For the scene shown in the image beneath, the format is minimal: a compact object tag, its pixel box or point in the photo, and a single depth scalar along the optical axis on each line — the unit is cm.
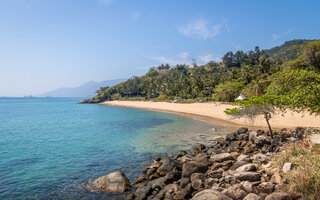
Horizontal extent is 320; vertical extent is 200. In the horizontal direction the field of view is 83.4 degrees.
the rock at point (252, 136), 1751
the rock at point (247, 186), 772
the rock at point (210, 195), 704
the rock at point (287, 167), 824
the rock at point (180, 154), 1710
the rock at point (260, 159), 1119
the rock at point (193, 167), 1192
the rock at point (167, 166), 1314
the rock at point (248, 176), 870
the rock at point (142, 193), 1014
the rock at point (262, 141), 1564
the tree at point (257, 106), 1419
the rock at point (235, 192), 741
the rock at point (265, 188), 737
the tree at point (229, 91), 6482
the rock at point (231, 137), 1958
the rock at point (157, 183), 1138
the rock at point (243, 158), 1174
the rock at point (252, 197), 678
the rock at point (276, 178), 789
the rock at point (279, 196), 630
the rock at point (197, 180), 998
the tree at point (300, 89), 1123
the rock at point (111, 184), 1157
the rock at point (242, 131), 2202
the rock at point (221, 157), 1328
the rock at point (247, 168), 991
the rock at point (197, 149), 1821
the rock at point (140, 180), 1264
